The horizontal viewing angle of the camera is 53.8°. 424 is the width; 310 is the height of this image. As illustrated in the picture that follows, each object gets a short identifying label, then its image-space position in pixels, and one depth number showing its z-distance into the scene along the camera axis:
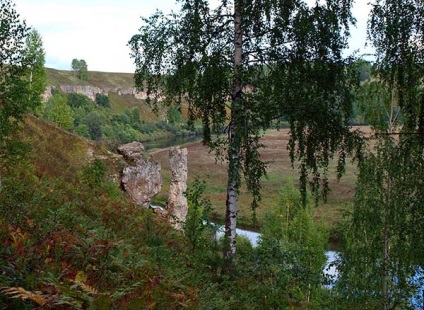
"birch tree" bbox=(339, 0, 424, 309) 6.77
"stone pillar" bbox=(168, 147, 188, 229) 32.31
